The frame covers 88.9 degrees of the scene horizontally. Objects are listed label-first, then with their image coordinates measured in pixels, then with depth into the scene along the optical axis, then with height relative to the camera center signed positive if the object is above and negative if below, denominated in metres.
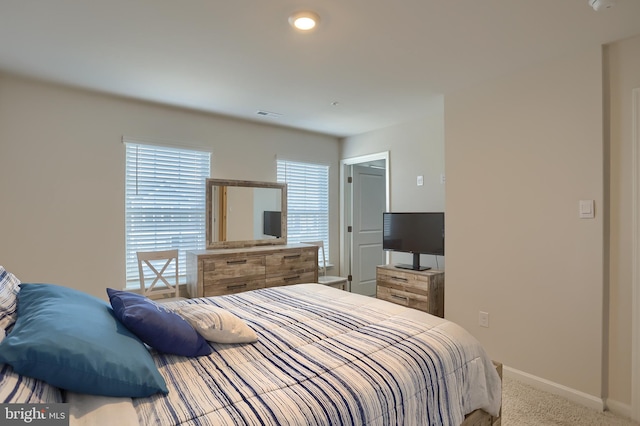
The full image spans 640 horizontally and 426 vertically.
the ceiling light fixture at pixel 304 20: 1.95 +1.17
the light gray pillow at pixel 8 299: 1.21 -0.36
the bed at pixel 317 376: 1.01 -0.62
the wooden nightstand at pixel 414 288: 3.37 -0.84
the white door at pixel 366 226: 5.24 -0.24
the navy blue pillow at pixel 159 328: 1.34 -0.49
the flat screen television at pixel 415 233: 3.49 -0.25
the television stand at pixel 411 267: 3.63 -0.64
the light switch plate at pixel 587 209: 2.34 +0.01
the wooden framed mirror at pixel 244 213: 4.01 -0.02
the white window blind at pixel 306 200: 4.73 +0.17
